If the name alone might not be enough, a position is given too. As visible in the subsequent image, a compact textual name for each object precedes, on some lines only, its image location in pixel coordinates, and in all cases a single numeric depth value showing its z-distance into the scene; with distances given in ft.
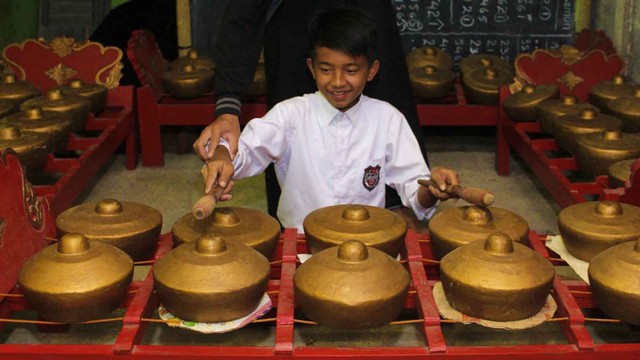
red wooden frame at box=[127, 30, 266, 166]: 15.81
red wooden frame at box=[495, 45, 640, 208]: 15.08
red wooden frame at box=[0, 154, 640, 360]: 6.27
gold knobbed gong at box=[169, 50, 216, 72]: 16.80
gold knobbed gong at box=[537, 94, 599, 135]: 13.22
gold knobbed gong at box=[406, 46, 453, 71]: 16.93
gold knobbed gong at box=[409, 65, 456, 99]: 15.67
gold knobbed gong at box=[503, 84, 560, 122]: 14.43
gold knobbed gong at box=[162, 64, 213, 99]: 15.96
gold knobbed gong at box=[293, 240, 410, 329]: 6.50
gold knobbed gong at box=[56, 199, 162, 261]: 7.72
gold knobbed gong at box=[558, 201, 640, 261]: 7.64
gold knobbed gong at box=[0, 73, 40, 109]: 14.24
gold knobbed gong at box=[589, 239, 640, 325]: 6.69
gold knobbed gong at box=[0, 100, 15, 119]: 13.52
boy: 9.16
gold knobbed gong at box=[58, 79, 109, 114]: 14.82
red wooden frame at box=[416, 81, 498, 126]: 15.79
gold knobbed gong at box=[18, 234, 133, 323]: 6.70
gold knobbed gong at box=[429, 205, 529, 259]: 7.63
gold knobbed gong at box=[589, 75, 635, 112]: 14.19
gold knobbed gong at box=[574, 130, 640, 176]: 11.02
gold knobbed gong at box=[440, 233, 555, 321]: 6.61
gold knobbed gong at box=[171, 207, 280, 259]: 7.63
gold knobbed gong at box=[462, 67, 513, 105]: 15.71
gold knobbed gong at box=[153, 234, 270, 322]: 6.57
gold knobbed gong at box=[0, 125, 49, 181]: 10.86
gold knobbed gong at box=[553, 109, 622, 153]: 12.12
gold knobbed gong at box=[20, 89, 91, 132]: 13.32
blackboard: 18.34
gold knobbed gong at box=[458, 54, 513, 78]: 16.75
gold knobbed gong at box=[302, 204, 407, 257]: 7.55
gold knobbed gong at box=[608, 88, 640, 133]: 13.08
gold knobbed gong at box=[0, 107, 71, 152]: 11.87
